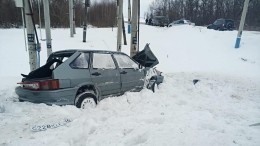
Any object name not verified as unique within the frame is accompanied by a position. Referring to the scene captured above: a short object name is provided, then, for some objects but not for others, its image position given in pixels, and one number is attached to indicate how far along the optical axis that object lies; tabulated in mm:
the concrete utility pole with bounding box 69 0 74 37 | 21200
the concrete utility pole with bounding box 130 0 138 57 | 10354
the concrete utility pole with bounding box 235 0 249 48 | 15460
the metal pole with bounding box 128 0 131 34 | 21528
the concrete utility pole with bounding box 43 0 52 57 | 8781
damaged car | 5500
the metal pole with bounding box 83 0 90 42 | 18811
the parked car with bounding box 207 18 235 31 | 28350
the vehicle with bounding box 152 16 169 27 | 35250
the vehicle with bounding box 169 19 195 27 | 34106
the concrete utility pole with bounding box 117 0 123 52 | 12568
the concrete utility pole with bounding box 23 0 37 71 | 7689
